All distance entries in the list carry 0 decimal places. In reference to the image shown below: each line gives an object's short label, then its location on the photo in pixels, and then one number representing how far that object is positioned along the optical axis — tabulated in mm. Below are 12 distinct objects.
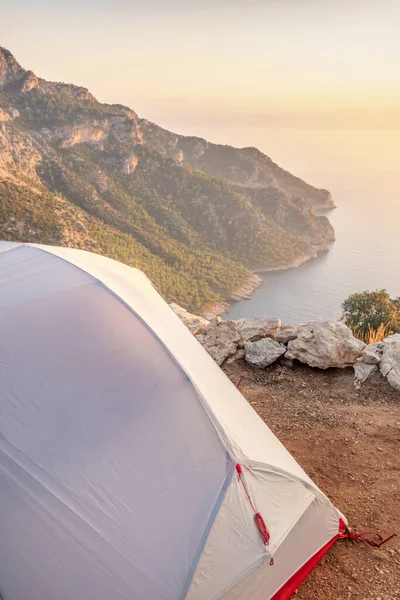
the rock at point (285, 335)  8305
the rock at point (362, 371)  7441
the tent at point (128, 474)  3070
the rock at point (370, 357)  7551
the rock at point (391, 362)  7242
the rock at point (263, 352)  7965
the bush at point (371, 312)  11352
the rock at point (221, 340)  8219
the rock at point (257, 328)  8550
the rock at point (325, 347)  7664
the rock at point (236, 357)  8234
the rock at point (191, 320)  10461
